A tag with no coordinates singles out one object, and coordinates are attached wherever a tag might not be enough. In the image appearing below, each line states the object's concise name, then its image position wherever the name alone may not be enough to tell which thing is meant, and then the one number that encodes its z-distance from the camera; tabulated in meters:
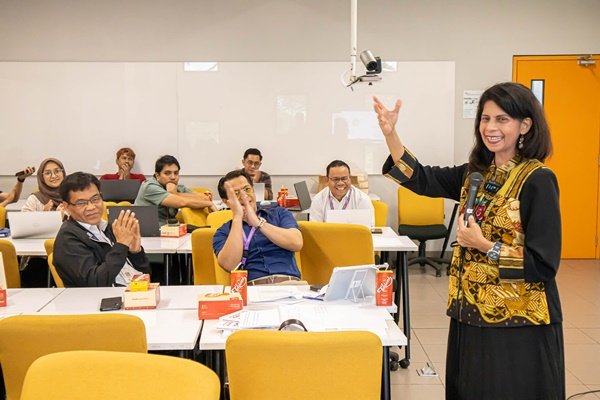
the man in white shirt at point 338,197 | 5.05
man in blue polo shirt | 3.30
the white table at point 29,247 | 4.02
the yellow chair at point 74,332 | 1.95
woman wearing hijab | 5.26
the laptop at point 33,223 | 4.37
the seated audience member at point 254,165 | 6.87
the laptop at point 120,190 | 6.10
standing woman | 1.89
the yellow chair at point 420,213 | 6.71
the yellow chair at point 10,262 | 3.51
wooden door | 7.14
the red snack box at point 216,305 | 2.48
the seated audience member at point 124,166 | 7.02
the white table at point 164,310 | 2.25
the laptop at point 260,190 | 6.02
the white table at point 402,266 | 3.90
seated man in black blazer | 3.01
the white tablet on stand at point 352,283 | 2.67
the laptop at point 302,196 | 5.90
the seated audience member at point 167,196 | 5.36
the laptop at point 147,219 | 4.45
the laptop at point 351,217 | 4.19
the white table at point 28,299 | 2.63
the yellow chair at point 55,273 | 3.17
